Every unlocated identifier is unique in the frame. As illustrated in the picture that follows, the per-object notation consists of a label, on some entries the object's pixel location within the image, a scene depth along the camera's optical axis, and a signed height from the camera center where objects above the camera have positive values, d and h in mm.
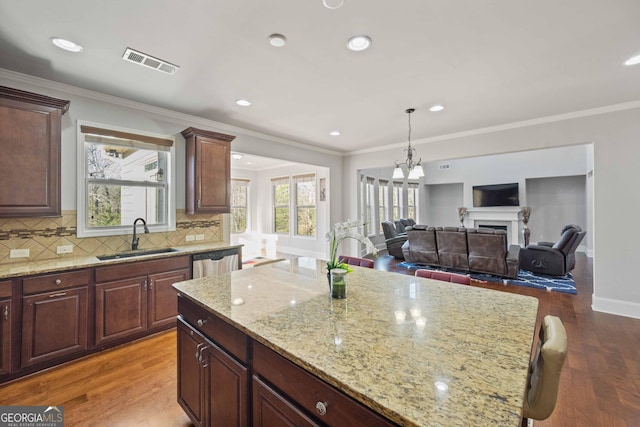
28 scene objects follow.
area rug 4543 -1205
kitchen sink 2980 -432
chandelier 3982 +669
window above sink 3020 +423
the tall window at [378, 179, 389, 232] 8953 +530
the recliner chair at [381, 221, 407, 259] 7246 -665
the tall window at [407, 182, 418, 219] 10375 +600
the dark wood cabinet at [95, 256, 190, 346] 2623 -831
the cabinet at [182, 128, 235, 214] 3586 +596
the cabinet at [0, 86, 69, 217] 2318 +554
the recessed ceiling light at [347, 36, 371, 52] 2096 +1348
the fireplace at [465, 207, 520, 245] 8508 -152
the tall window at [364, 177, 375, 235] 8273 +300
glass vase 1575 -396
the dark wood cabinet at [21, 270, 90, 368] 2250 -860
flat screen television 8586 +628
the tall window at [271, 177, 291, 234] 8195 +332
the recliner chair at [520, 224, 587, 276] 4977 -787
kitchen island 763 -496
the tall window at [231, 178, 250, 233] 8305 +345
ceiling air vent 2273 +1339
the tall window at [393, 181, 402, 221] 9672 +533
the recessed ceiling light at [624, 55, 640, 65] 2417 +1376
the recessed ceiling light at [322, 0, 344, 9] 1703 +1329
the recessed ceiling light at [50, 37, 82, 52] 2094 +1342
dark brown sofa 5021 -701
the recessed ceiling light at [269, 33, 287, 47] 2064 +1340
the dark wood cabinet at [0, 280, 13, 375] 2135 -860
